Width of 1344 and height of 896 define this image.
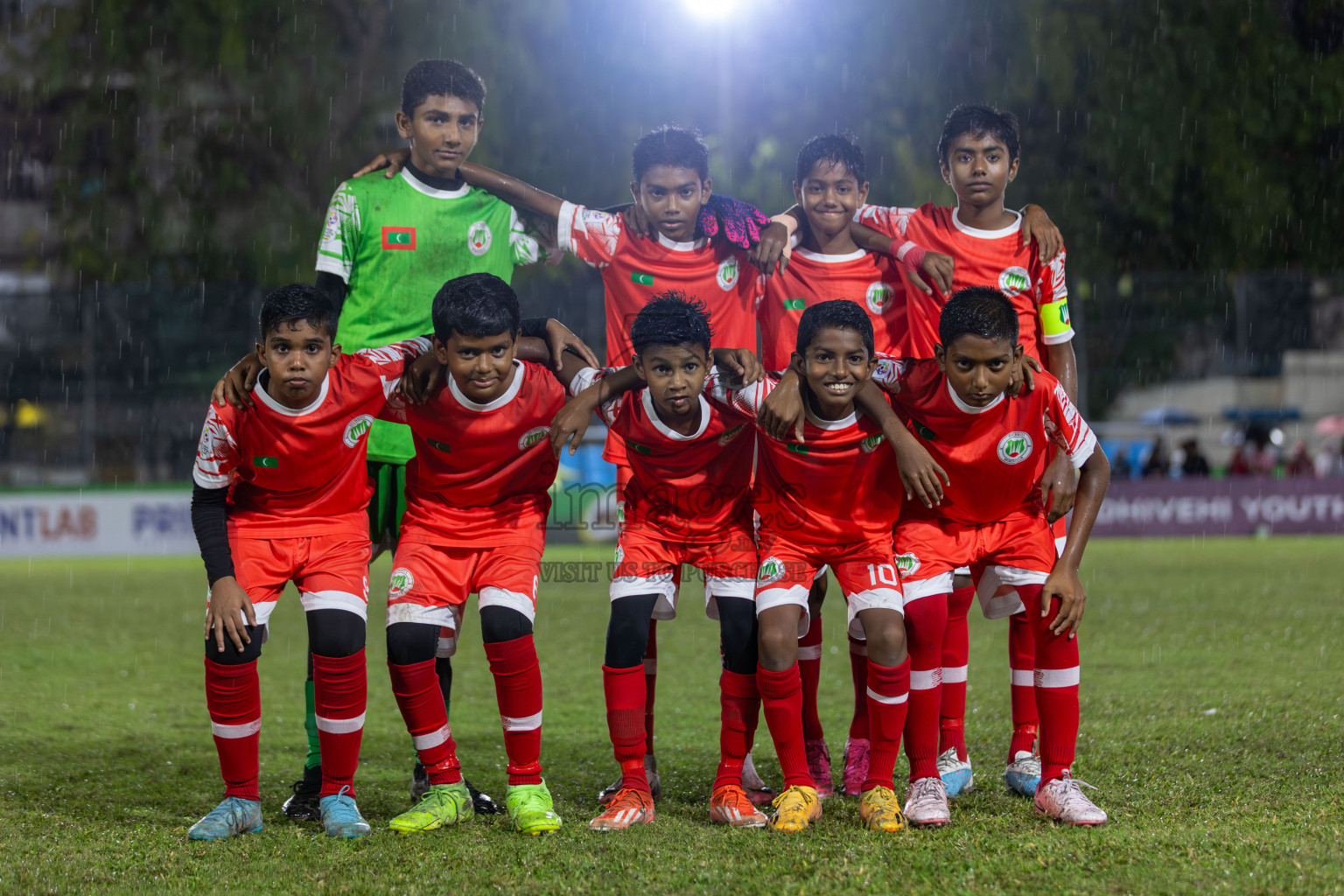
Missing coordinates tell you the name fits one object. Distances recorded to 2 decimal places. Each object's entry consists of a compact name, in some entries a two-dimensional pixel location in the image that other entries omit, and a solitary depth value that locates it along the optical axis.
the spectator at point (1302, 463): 17.84
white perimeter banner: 15.90
